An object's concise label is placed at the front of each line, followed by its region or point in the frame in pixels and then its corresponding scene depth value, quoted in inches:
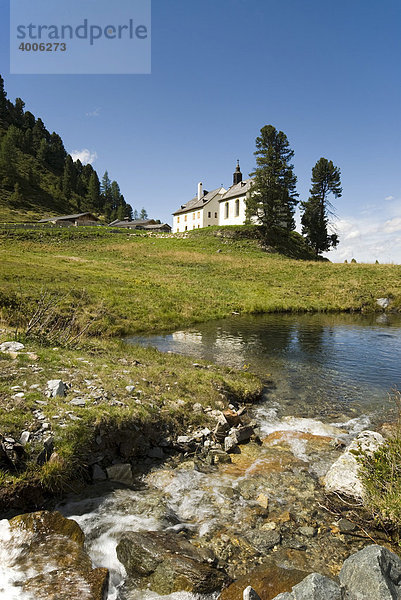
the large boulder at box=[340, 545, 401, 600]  160.0
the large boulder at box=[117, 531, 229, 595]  191.5
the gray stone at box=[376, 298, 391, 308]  1397.6
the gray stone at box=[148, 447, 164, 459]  332.5
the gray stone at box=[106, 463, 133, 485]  291.1
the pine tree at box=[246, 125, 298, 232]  2659.9
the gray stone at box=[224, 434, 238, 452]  349.3
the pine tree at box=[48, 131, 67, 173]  7130.9
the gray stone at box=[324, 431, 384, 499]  263.0
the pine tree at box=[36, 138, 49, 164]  6889.8
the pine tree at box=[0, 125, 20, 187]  5393.7
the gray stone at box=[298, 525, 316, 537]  233.3
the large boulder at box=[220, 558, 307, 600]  187.6
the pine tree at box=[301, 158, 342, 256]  2913.4
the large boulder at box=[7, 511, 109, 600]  181.5
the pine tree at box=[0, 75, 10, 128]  7062.0
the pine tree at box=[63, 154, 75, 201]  6259.8
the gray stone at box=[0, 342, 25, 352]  443.0
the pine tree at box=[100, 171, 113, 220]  6696.9
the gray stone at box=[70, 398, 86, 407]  337.9
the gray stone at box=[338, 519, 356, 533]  236.2
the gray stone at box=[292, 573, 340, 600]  165.5
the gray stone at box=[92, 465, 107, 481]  289.9
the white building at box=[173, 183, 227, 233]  3553.2
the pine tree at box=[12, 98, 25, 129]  7416.3
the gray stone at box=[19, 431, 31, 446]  271.4
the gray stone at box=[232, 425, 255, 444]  366.6
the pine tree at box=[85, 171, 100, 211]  6756.9
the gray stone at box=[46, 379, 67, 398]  345.4
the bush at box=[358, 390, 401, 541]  223.9
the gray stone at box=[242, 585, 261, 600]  179.6
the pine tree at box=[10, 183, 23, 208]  5123.0
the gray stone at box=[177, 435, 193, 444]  349.4
